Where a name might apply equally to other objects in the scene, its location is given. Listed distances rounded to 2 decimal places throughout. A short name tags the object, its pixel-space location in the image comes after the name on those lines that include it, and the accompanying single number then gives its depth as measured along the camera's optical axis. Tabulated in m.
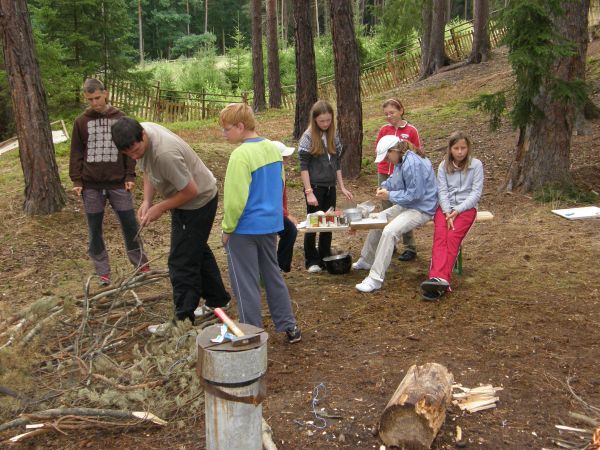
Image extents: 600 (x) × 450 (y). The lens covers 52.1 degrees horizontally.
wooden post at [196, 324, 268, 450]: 2.70
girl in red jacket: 5.98
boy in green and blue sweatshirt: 3.98
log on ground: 3.11
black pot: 5.93
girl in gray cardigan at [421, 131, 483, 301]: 5.21
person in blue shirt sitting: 5.39
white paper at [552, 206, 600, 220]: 7.22
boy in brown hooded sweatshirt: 5.63
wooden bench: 5.57
